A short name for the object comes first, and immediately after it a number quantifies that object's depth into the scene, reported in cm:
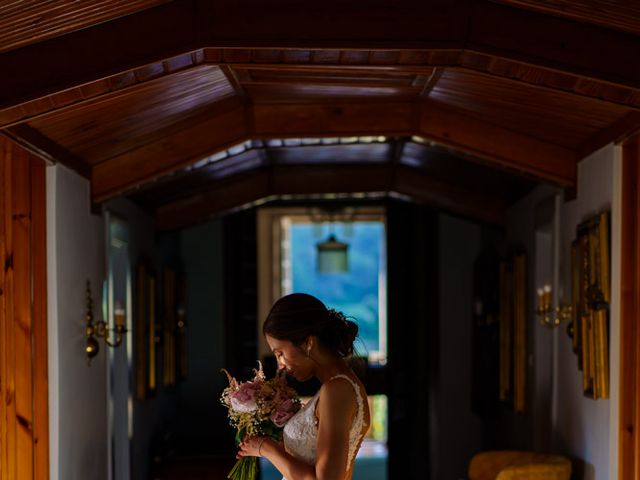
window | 1189
